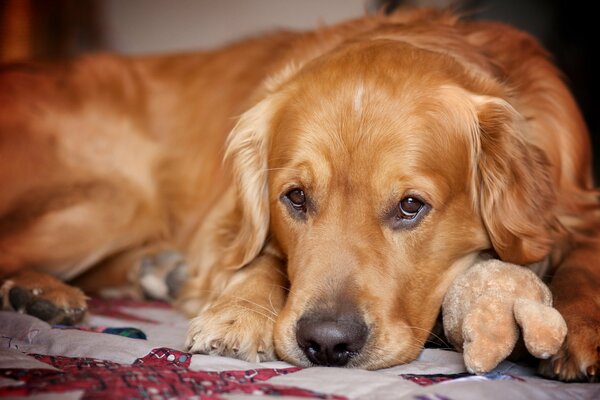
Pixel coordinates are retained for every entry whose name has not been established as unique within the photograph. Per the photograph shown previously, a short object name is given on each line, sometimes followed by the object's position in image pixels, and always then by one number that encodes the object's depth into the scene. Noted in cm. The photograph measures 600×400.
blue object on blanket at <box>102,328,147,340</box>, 284
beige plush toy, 218
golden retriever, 250
